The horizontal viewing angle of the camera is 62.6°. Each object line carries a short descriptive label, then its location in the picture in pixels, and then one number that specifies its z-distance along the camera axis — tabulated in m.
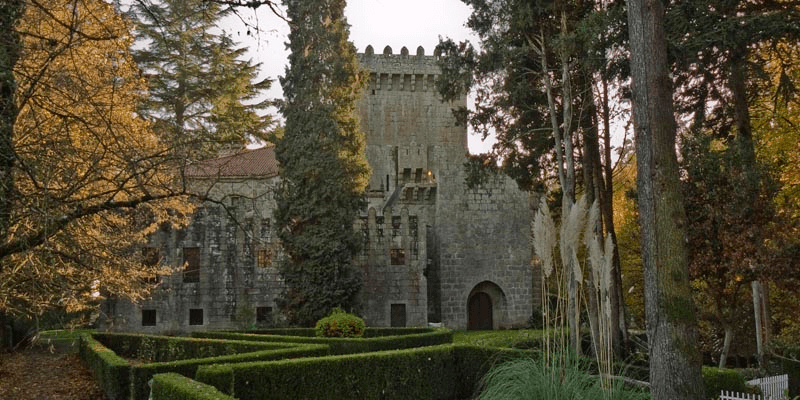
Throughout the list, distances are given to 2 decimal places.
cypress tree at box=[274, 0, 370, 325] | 23.02
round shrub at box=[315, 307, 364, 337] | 17.69
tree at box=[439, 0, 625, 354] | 15.60
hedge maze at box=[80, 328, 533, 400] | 10.27
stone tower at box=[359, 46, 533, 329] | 25.56
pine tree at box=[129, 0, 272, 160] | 30.98
